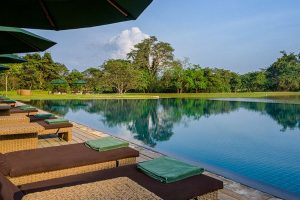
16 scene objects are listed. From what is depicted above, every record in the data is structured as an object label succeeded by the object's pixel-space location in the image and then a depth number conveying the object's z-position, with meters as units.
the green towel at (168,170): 2.33
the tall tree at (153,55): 41.72
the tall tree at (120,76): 33.38
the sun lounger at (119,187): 1.71
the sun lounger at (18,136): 3.69
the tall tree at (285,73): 42.55
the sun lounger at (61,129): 5.33
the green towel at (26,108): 7.59
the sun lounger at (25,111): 7.07
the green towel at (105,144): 3.30
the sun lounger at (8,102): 9.76
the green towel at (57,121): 5.53
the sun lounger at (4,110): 5.11
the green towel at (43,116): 6.51
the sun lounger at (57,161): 2.60
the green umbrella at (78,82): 31.36
